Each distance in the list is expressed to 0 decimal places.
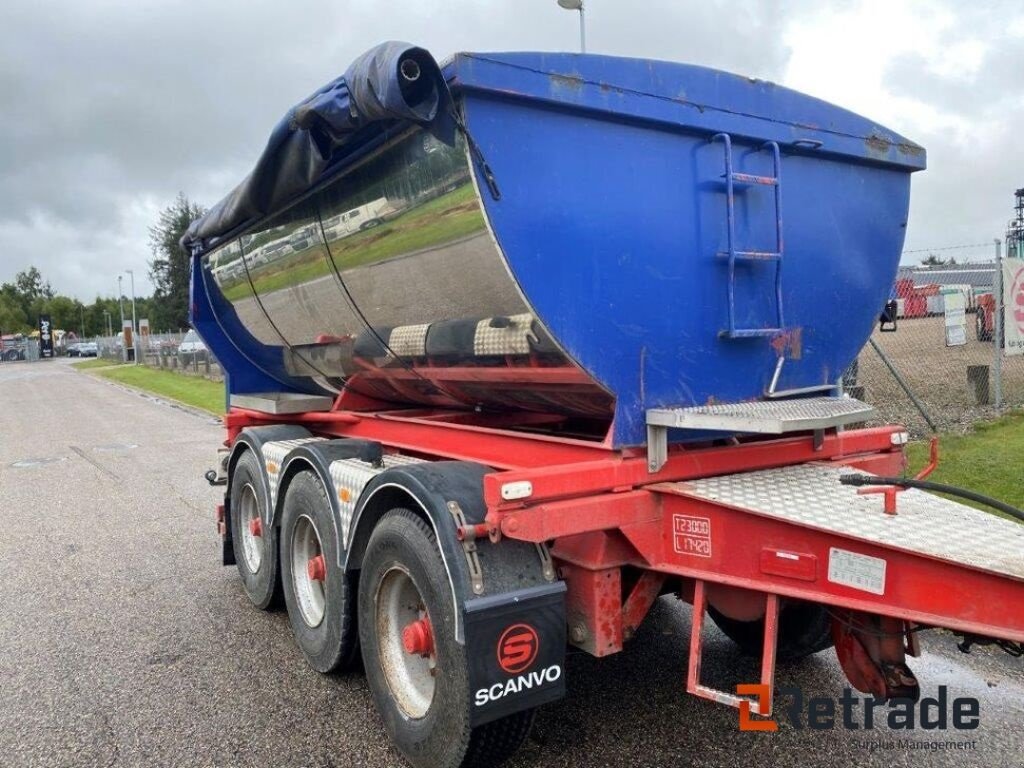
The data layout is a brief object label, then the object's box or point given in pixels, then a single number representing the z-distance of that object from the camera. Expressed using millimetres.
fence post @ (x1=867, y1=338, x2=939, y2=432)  7393
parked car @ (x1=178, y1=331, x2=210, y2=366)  34256
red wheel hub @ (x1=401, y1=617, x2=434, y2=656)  3084
